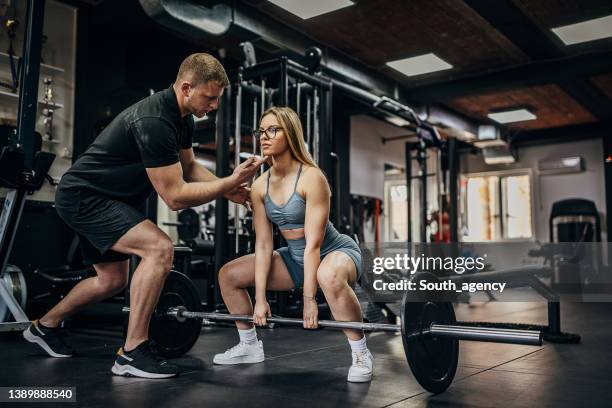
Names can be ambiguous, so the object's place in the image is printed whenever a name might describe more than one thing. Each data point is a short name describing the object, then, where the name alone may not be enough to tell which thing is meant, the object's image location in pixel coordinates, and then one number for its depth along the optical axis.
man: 2.17
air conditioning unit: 11.09
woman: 2.12
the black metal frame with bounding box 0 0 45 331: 3.43
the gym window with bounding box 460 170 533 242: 12.04
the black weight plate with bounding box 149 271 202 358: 2.56
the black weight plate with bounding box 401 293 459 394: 1.80
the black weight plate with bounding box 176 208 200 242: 6.19
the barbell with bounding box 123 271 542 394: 1.75
